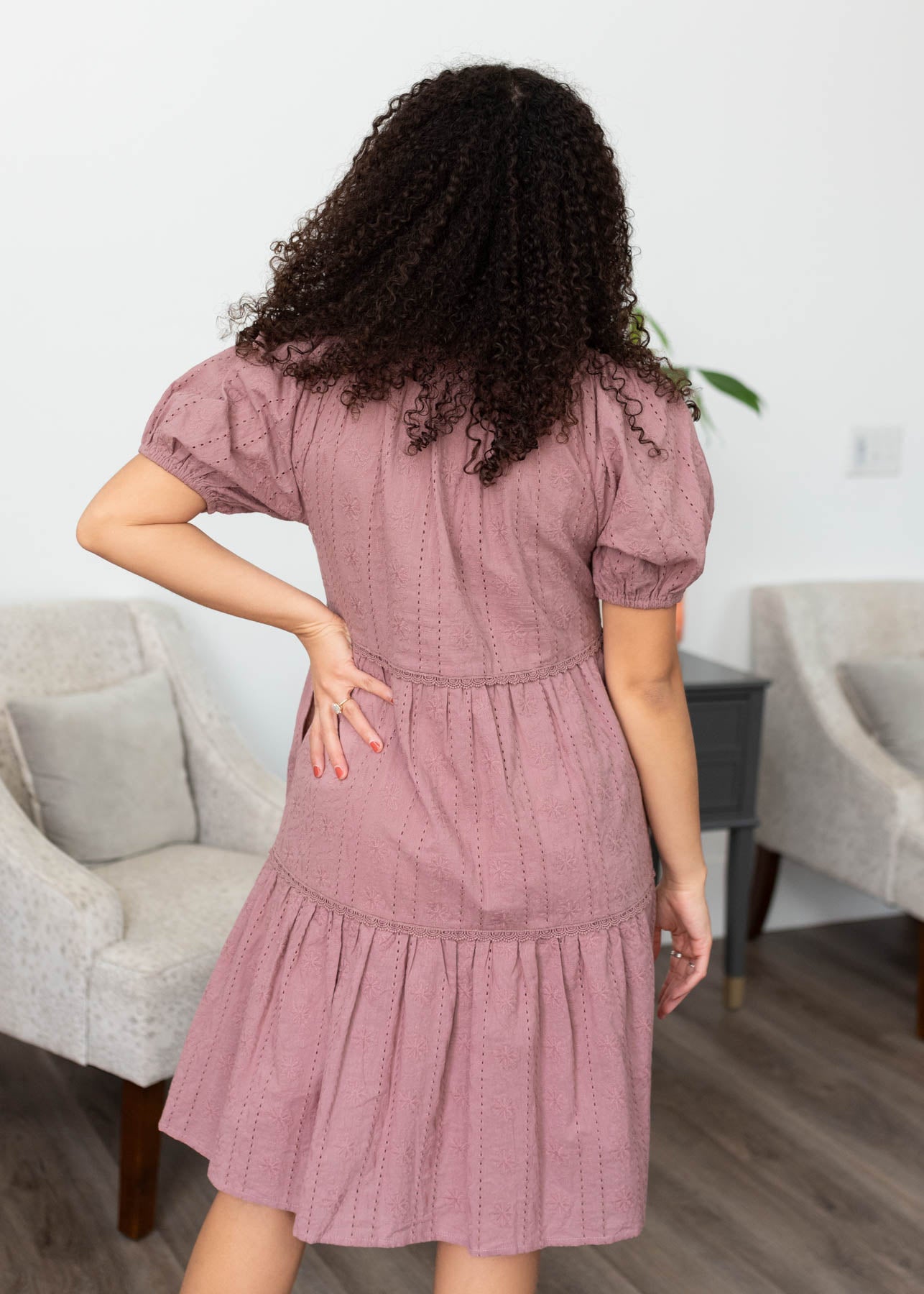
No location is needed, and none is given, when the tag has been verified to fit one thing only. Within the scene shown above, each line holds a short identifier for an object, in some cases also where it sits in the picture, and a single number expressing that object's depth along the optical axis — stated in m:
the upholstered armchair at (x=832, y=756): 2.79
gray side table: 2.73
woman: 1.06
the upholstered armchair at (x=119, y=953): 1.84
